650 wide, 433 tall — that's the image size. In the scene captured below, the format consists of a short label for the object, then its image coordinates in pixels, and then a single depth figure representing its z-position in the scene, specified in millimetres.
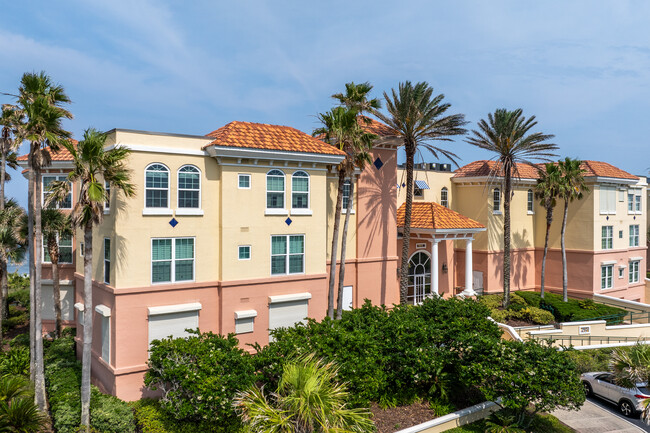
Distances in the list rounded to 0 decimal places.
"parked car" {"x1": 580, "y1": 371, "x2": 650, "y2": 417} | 18344
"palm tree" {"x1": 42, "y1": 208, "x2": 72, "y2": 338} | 23250
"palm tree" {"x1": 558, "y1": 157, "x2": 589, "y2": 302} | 34688
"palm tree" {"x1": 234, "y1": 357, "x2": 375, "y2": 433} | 13922
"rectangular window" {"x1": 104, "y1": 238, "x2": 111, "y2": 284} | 18938
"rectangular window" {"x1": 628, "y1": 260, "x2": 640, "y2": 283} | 40469
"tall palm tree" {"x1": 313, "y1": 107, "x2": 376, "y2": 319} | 22984
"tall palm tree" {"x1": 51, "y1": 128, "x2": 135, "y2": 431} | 15992
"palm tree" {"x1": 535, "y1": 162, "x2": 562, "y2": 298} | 34438
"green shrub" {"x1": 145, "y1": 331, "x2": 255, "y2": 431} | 14945
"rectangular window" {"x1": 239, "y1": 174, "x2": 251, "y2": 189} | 20219
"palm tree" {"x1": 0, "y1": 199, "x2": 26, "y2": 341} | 23359
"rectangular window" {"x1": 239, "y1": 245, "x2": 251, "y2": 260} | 20266
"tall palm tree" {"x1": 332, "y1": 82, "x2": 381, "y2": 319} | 23234
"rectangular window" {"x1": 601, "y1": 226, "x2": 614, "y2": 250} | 37488
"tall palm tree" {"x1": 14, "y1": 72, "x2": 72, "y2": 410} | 17562
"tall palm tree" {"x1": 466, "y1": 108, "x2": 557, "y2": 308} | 31281
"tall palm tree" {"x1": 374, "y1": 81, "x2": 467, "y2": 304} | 26391
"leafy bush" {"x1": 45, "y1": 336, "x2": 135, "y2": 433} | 16125
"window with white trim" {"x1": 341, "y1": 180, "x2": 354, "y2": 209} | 27875
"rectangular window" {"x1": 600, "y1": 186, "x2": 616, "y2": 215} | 37188
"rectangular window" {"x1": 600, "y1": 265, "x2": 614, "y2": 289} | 37344
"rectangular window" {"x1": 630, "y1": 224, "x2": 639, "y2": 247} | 40219
